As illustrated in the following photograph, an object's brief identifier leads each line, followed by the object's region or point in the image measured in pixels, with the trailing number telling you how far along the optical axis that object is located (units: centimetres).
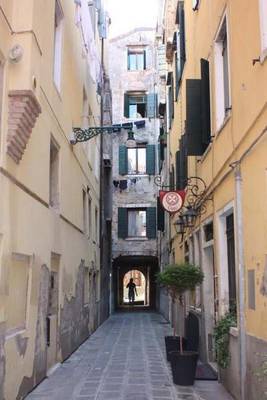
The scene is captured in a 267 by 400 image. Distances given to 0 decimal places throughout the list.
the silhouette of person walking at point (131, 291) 3575
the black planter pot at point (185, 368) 833
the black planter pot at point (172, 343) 1069
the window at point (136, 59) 3084
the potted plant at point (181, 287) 834
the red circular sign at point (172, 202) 1261
